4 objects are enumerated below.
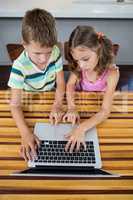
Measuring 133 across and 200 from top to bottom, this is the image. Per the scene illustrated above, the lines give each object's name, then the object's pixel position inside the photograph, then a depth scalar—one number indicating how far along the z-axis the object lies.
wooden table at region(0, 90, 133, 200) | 0.78
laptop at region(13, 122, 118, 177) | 0.86
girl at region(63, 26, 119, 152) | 1.10
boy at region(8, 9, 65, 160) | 1.05
